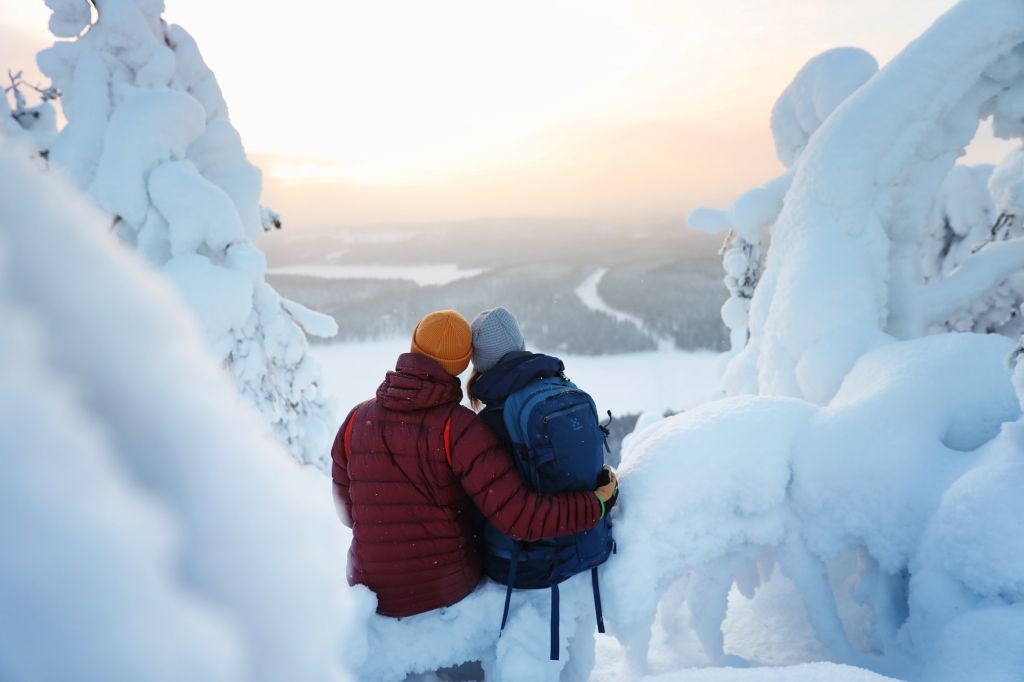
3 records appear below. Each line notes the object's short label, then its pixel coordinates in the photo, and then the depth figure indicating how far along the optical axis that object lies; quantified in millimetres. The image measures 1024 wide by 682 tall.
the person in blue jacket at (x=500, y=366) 2410
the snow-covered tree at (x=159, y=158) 7691
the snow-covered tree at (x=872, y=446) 2482
